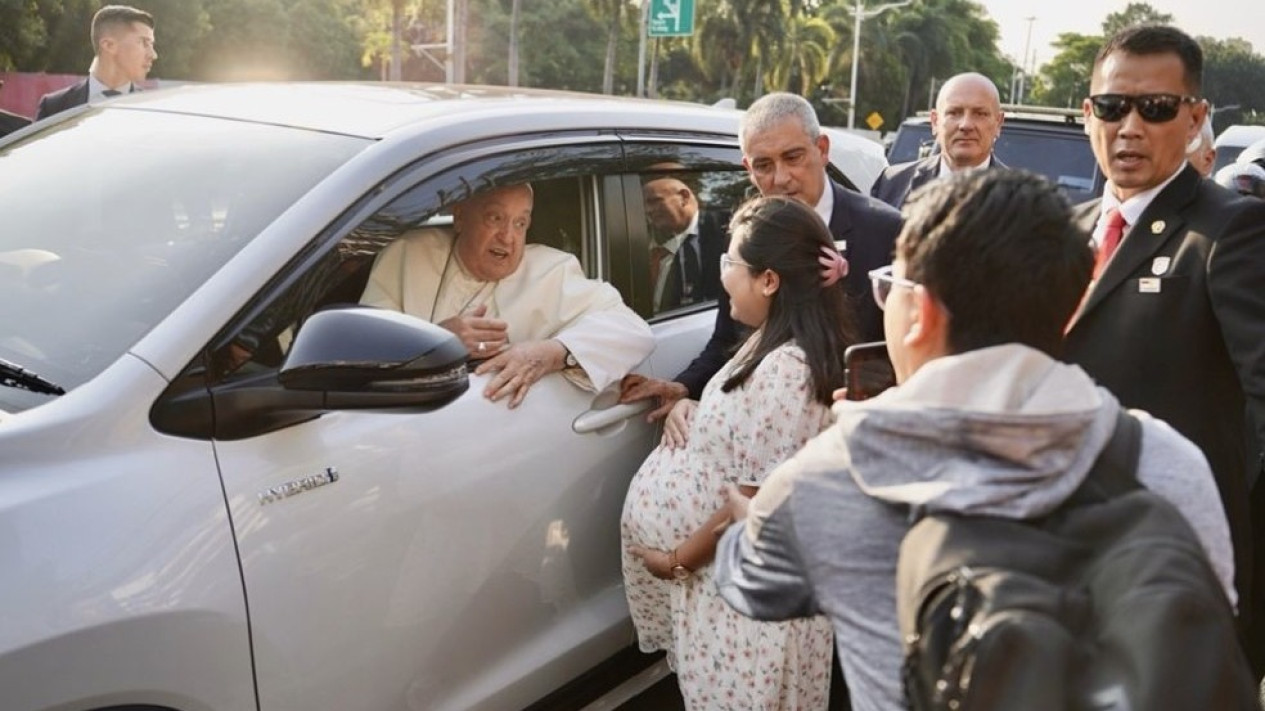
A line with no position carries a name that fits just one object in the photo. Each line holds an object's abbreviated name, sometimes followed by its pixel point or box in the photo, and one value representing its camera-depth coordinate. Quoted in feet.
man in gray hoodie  3.90
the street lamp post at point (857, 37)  194.18
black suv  30.22
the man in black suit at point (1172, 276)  7.36
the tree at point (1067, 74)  339.98
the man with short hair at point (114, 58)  18.06
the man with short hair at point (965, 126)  17.37
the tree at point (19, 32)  96.12
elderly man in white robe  8.73
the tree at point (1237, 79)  346.95
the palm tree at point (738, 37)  192.24
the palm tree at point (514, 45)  147.64
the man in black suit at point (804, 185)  10.36
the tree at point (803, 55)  204.85
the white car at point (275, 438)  5.54
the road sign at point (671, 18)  90.02
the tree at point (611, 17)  157.58
